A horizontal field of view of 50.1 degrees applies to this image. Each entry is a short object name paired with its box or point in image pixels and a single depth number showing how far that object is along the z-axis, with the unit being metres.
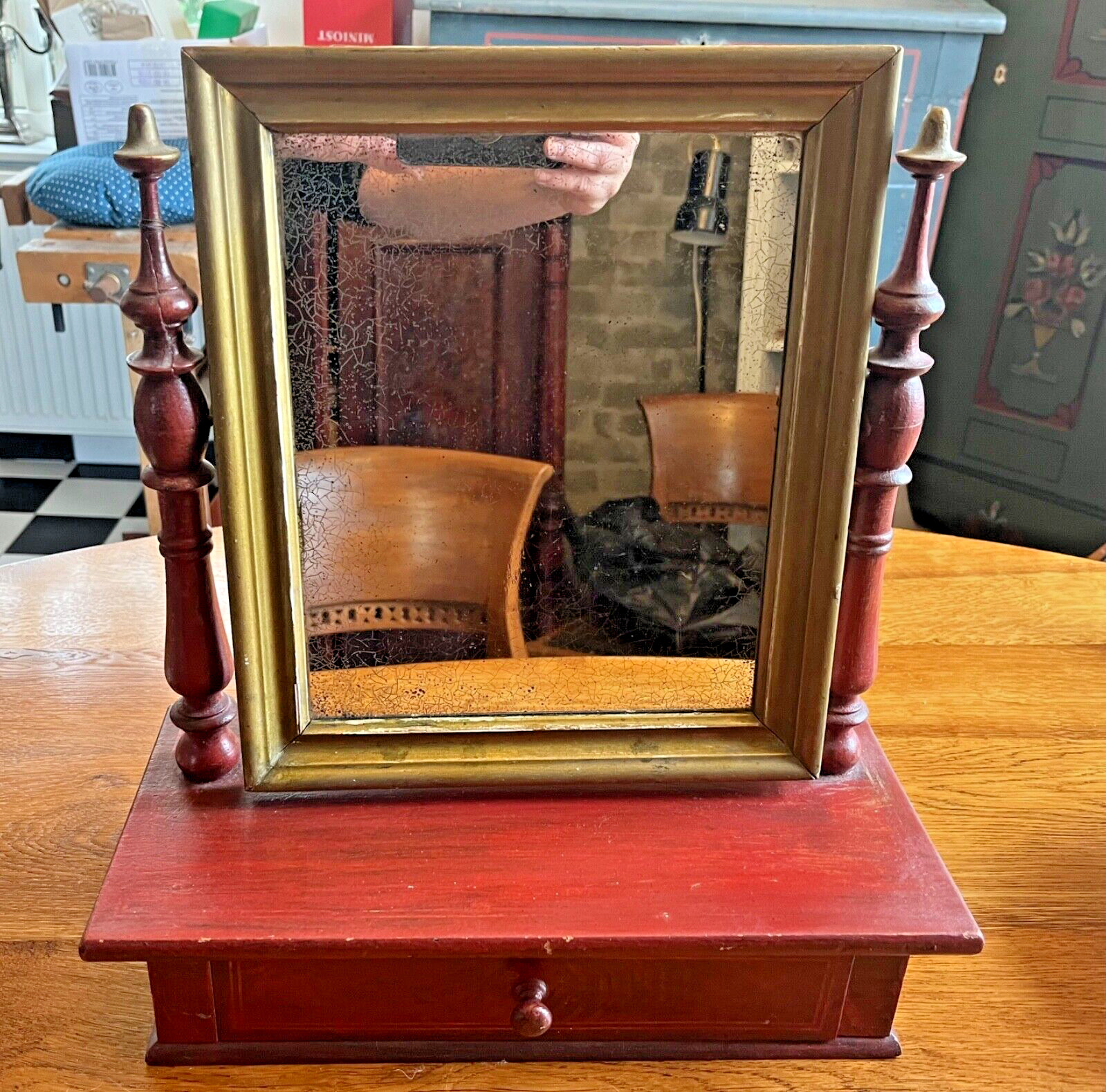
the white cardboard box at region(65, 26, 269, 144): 2.29
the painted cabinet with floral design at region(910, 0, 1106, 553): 2.46
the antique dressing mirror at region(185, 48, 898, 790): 0.66
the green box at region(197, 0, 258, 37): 2.39
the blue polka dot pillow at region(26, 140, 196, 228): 2.13
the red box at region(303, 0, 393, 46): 2.39
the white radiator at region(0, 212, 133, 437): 3.31
